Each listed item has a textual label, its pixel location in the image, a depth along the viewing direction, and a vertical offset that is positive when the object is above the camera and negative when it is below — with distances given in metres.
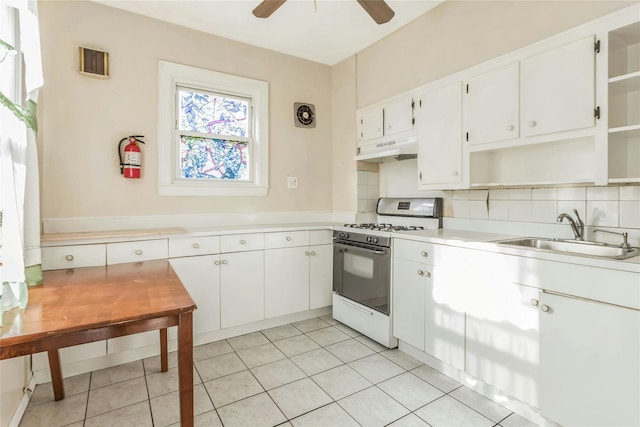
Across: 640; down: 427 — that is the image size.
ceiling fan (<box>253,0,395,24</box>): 2.09 +1.32
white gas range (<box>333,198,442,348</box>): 2.58 -0.50
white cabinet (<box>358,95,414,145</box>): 2.84 +0.83
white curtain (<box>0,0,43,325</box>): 1.23 +0.24
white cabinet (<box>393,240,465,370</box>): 2.09 -0.69
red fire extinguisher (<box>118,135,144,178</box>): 2.62 +0.40
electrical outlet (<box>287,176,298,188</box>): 3.53 +0.28
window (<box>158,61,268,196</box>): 2.86 +0.72
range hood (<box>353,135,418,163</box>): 2.79 +0.52
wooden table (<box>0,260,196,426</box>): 1.05 -0.39
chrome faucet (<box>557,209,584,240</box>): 1.95 -0.12
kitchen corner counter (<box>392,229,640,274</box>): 1.40 -0.23
